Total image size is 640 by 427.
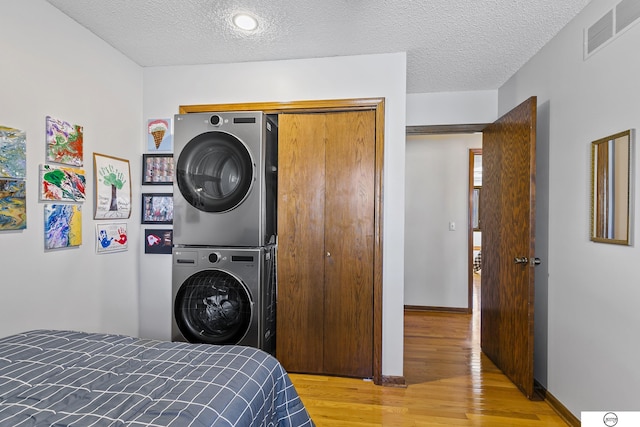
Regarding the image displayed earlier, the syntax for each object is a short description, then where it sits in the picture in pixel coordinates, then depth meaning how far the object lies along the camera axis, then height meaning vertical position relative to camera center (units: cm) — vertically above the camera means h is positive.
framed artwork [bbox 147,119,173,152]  293 +63
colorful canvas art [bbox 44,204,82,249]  205 -10
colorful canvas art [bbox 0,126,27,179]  179 +30
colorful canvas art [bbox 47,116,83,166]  206 +42
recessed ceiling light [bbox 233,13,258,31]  219 +122
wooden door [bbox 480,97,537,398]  242 -24
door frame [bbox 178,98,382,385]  262 -1
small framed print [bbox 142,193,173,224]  290 +2
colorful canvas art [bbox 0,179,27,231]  179 +2
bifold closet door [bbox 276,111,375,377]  266 -24
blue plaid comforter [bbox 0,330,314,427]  94 -56
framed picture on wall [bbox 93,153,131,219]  244 +17
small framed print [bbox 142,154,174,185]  291 +35
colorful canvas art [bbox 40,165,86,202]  202 +16
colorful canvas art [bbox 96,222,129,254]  248 -20
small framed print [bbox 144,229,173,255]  291 -26
